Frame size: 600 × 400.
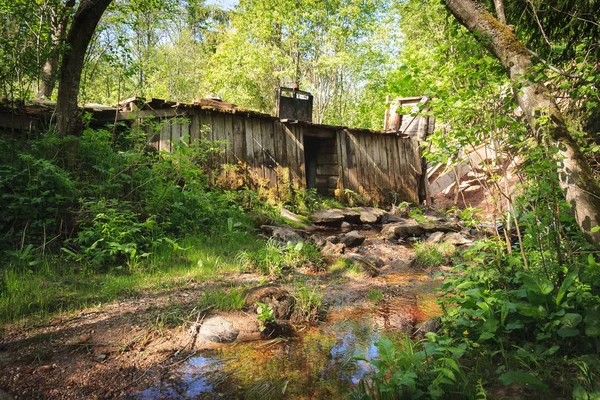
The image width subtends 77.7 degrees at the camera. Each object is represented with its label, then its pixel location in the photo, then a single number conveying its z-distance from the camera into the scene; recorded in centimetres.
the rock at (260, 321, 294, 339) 316
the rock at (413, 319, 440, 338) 307
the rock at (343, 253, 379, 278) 536
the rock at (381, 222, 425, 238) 822
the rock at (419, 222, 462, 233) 834
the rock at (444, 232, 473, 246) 696
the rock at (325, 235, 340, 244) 717
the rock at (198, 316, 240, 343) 304
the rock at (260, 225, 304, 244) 668
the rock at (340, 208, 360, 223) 961
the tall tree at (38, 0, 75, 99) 538
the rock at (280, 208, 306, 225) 868
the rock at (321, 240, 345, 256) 626
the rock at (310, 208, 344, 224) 927
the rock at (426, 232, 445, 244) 741
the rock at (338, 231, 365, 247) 726
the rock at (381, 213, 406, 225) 1034
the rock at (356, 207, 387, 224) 995
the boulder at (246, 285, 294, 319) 348
